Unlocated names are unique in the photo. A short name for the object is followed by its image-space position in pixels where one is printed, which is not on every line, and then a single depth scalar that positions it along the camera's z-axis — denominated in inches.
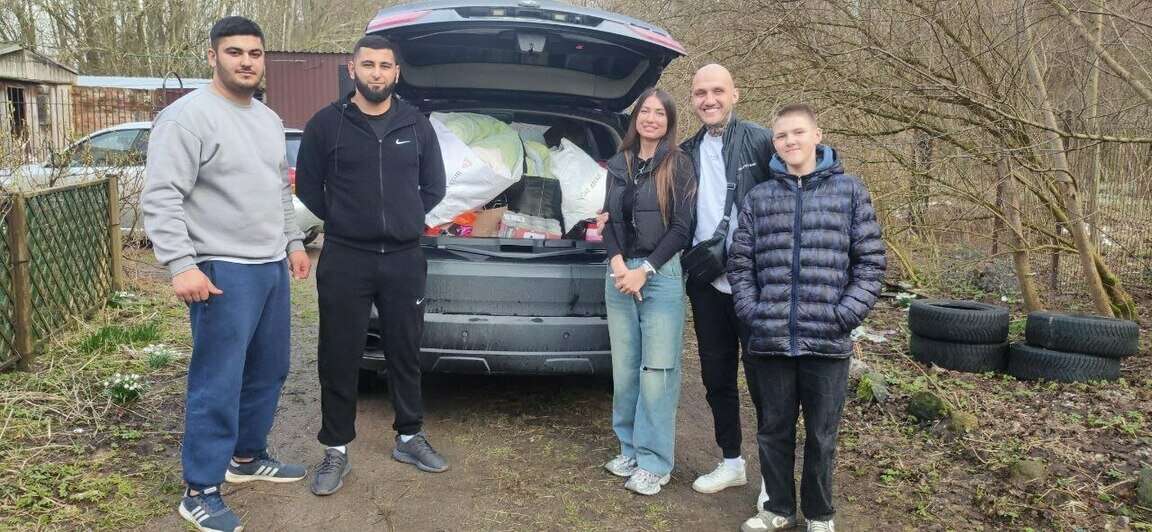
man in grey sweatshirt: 120.0
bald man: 136.5
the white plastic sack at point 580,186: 179.0
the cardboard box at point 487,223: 182.1
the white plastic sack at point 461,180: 169.0
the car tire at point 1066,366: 193.0
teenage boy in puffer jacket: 120.5
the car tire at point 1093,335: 191.9
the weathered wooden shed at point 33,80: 751.7
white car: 256.0
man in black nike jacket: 140.3
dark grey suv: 154.3
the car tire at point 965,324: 202.7
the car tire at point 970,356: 203.9
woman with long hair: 139.9
